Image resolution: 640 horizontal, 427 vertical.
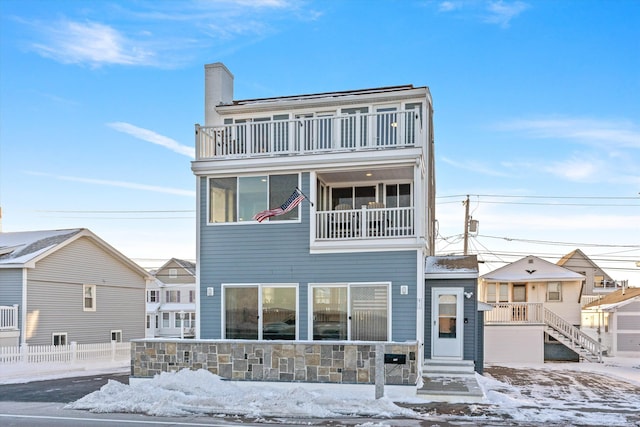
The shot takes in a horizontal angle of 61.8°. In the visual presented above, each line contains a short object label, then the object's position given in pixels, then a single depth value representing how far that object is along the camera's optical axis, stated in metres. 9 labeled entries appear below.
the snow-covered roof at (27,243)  21.84
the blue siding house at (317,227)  14.05
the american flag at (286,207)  14.23
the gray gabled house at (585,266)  48.60
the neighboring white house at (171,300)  49.09
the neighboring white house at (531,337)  23.09
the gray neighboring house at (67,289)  21.34
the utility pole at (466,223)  29.30
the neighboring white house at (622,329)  27.39
